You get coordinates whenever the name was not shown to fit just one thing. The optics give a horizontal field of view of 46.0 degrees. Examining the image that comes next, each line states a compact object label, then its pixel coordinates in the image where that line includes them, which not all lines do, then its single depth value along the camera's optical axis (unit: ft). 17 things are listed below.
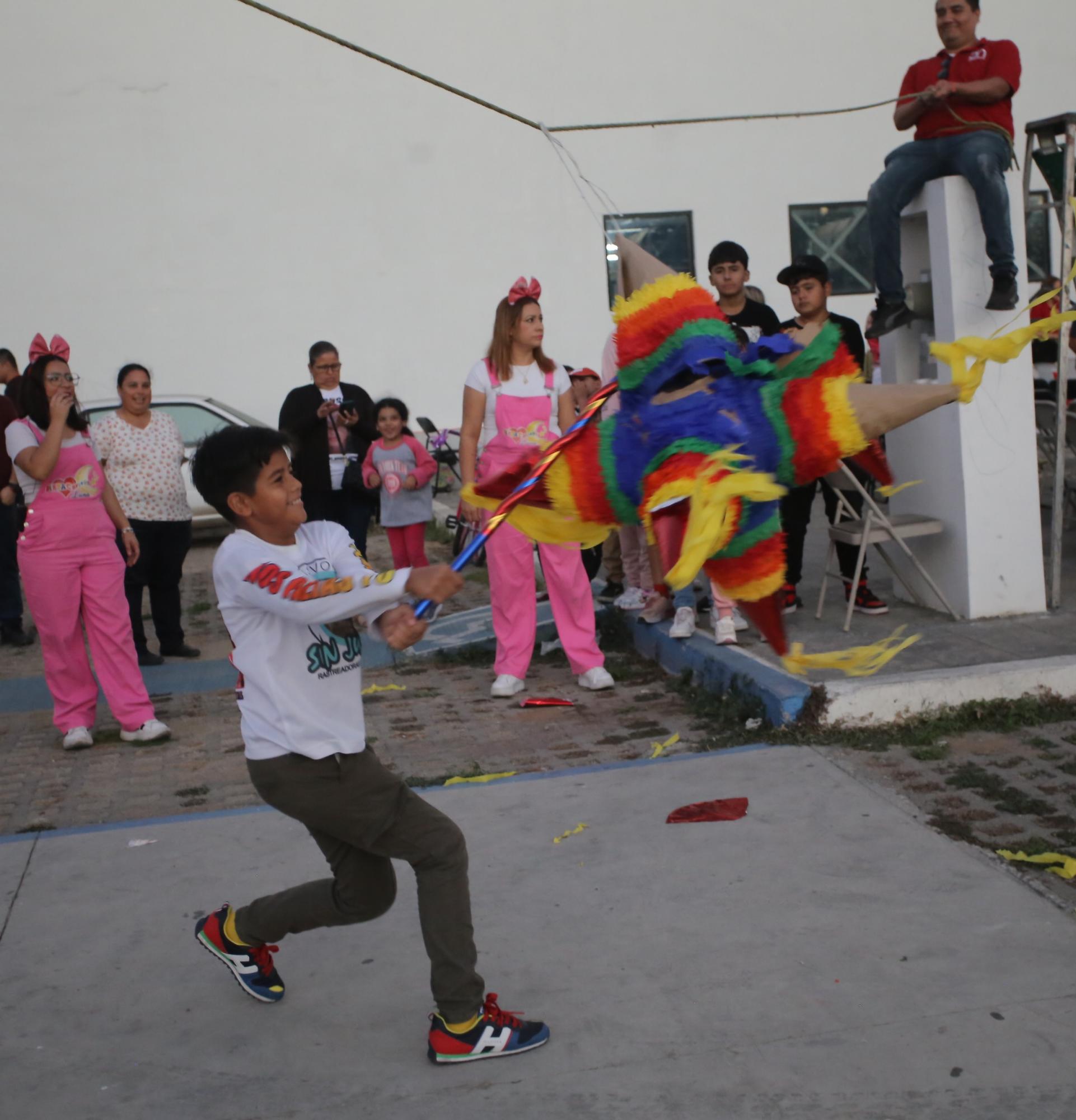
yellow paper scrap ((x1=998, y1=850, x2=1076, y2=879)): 9.62
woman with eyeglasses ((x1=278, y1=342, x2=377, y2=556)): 20.66
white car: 33.22
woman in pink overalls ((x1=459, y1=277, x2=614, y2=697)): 15.90
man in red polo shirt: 15.49
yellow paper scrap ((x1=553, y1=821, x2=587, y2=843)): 11.28
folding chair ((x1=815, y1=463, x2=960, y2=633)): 16.47
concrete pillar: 16.39
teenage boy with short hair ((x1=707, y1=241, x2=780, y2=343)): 15.83
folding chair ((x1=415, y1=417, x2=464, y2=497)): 35.53
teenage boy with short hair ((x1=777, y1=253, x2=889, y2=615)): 16.24
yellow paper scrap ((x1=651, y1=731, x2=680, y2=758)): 13.84
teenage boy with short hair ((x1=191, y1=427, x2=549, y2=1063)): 7.63
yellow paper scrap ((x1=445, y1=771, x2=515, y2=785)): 13.16
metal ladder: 16.05
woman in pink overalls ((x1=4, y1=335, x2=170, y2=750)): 15.30
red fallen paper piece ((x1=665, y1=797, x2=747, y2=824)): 11.45
